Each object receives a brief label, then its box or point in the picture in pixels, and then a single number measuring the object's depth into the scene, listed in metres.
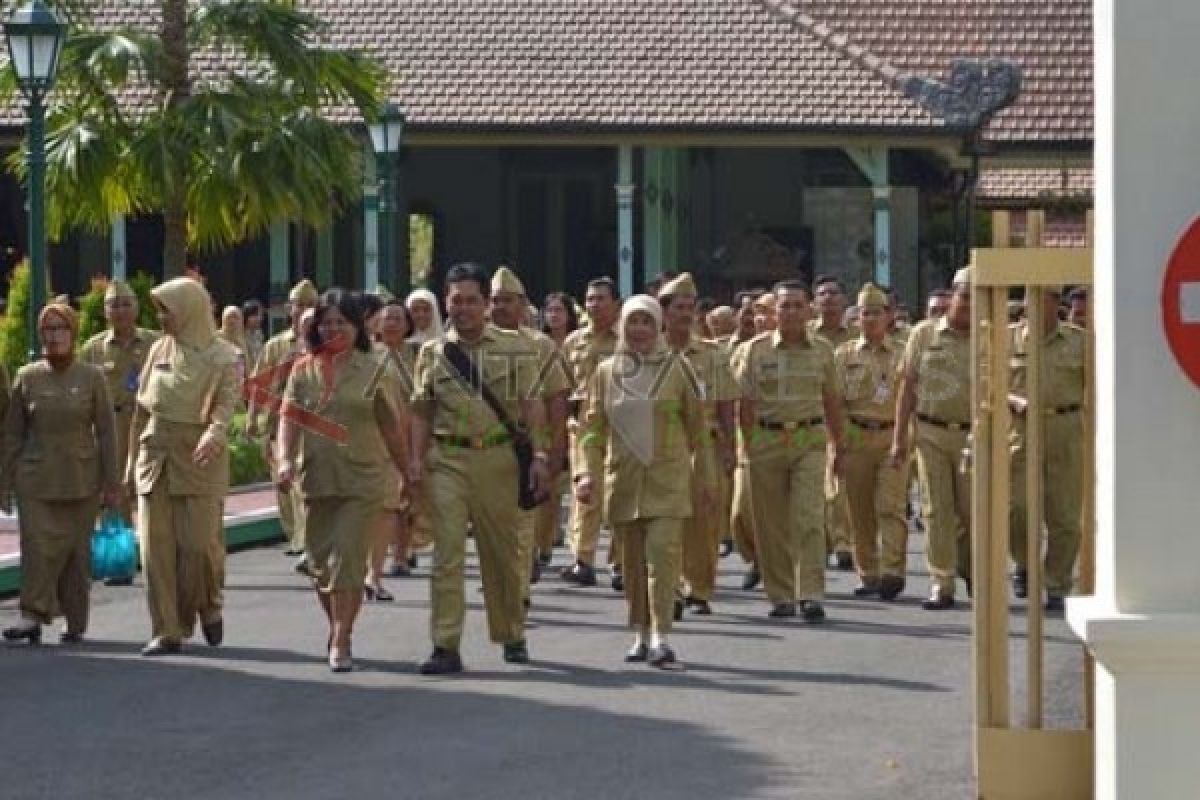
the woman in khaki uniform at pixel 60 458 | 16.53
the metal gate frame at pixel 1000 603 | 10.09
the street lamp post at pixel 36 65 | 21.30
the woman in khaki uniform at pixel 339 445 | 15.26
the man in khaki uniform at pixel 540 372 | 15.55
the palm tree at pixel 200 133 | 32.88
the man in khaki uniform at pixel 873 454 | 19.53
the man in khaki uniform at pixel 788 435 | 18.11
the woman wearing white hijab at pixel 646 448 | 15.46
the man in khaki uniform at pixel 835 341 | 21.09
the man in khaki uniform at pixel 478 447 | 15.26
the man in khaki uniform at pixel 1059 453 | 18.22
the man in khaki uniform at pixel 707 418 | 16.95
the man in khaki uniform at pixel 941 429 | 18.42
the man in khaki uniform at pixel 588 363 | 20.23
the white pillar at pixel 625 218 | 39.00
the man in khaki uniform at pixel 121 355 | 19.78
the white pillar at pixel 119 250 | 39.72
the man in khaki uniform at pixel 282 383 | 20.03
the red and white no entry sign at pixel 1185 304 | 7.62
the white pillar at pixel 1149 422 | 7.72
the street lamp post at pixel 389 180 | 33.44
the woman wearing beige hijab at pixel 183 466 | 15.92
